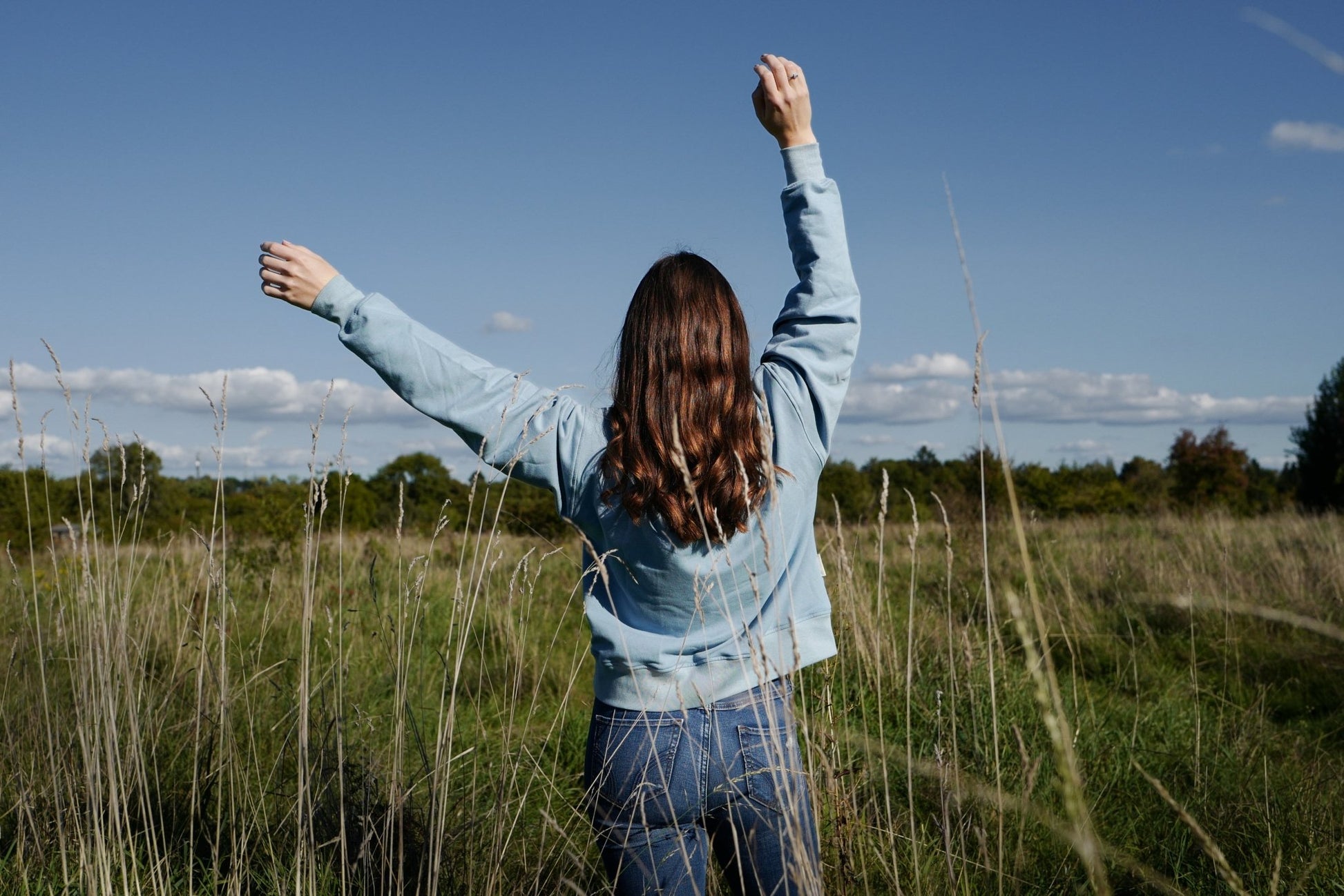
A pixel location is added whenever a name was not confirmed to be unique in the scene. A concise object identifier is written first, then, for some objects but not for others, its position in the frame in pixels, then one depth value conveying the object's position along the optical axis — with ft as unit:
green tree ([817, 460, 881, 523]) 71.77
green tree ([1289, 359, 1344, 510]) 82.07
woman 5.53
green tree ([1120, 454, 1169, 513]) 85.87
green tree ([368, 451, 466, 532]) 77.71
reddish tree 97.81
